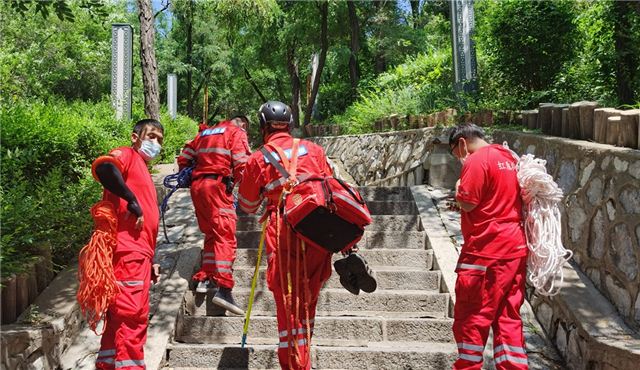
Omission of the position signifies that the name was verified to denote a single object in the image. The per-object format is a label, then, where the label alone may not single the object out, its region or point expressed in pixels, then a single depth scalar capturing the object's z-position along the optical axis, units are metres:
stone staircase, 4.63
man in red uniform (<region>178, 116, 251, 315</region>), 5.40
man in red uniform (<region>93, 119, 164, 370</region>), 3.72
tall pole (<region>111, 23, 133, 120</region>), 9.24
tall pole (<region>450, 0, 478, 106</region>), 10.66
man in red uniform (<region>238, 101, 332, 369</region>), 3.77
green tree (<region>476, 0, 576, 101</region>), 8.80
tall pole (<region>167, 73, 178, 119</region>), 20.61
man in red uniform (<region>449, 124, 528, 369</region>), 3.70
